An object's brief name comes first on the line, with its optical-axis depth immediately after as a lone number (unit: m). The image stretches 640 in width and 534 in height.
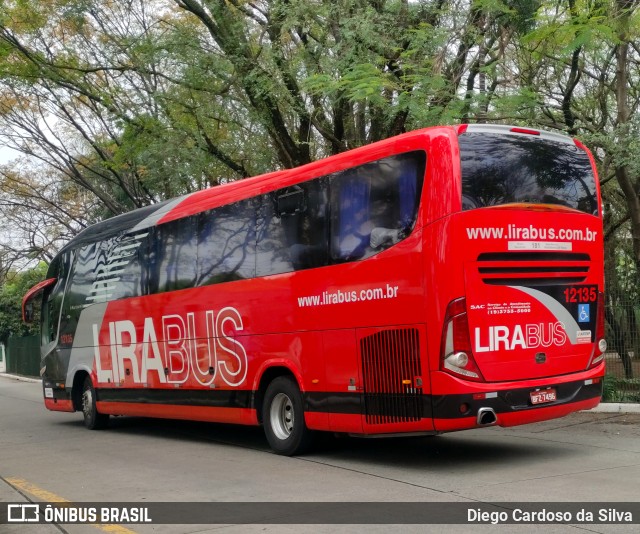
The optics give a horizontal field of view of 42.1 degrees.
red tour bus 8.64
